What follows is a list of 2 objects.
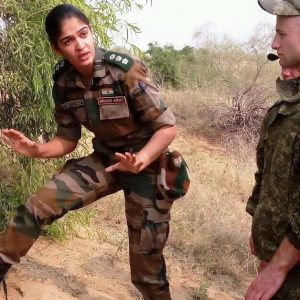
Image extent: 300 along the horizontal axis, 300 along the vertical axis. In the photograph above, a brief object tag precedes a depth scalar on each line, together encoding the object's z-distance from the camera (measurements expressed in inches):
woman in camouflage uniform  95.5
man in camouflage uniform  58.2
